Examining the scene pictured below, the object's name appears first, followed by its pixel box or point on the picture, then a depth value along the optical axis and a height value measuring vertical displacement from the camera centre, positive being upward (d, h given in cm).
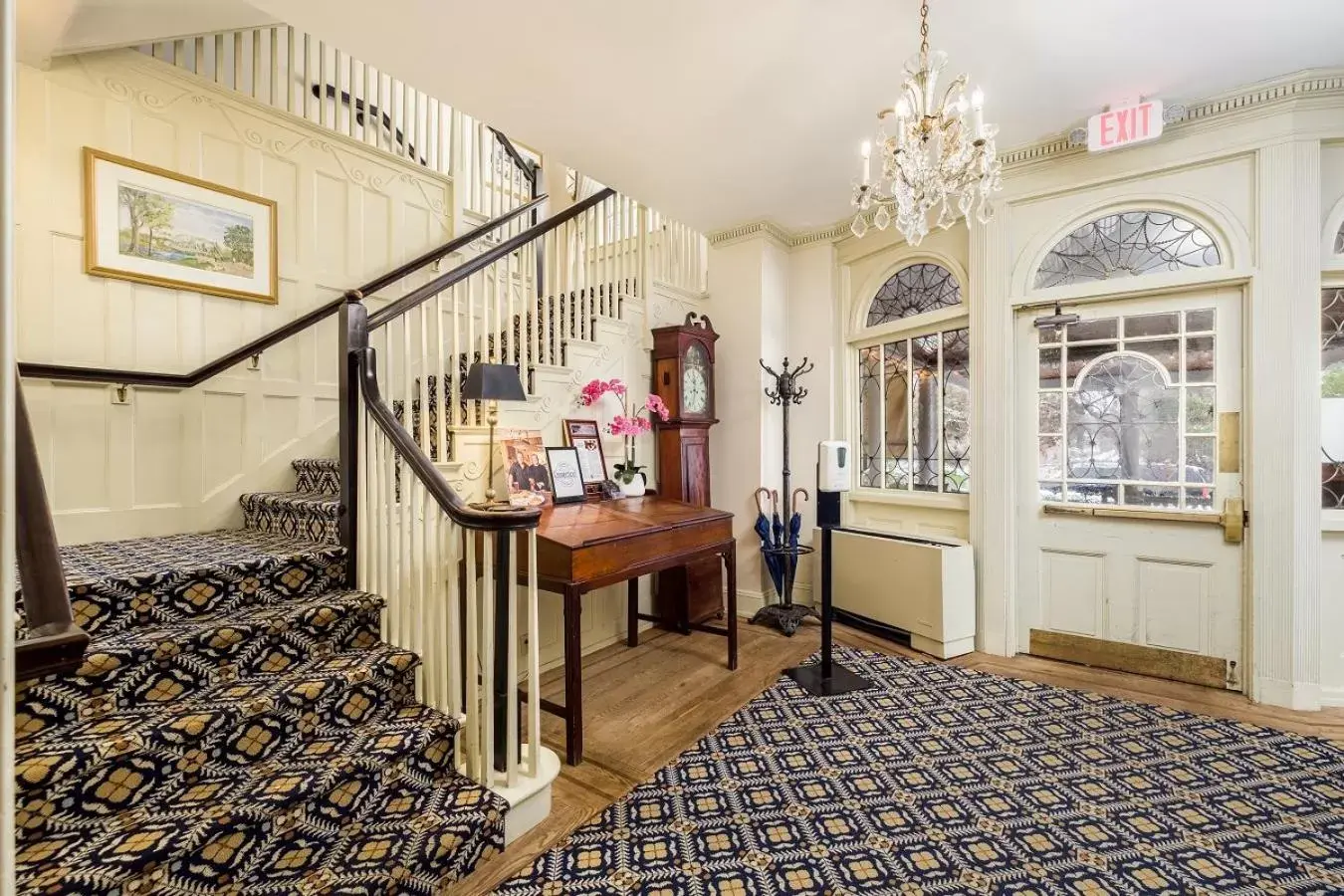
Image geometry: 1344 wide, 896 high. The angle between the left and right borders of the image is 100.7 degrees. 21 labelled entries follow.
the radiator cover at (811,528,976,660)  332 -89
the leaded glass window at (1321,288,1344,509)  275 +23
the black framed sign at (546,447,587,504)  319 -15
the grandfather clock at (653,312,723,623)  388 +7
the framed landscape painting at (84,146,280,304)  245 +105
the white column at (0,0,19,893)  61 -2
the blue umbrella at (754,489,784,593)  411 -83
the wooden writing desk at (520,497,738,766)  234 -47
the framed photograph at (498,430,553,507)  291 -8
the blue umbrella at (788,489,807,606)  400 -60
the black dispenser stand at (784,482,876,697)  296 -122
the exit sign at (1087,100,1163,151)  276 +162
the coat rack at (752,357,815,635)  389 -82
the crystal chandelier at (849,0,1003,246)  204 +112
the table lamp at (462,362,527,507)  237 +28
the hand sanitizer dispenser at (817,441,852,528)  302 -16
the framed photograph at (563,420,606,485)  341 +1
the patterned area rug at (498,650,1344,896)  169 -129
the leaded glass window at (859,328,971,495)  372 +24
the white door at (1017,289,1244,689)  292 -23
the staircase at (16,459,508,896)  136 -86
